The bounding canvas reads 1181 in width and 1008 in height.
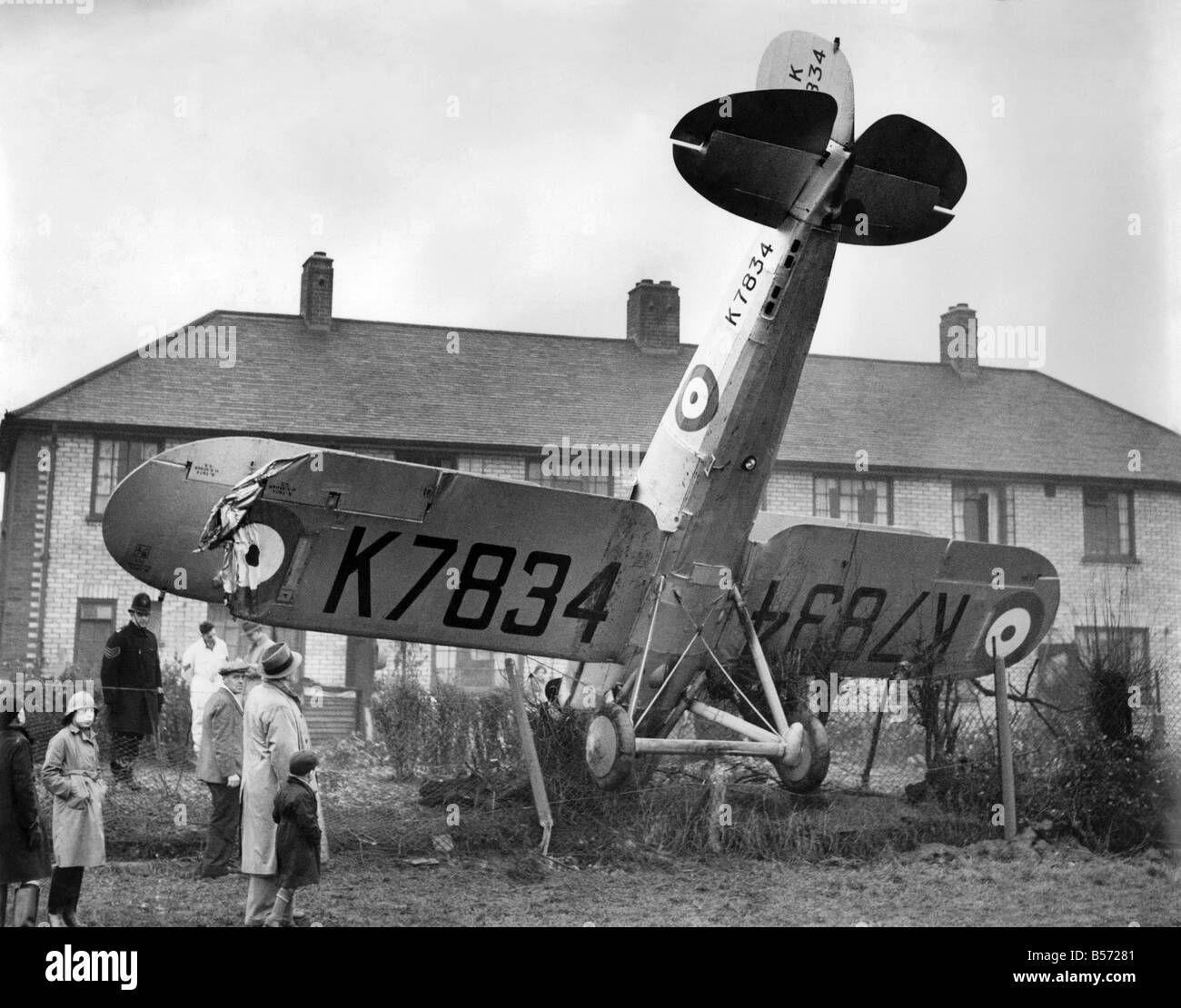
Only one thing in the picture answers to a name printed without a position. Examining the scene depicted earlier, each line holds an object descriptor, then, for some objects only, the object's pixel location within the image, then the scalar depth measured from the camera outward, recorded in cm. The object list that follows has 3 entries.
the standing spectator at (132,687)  812
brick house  1636
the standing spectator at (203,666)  891
